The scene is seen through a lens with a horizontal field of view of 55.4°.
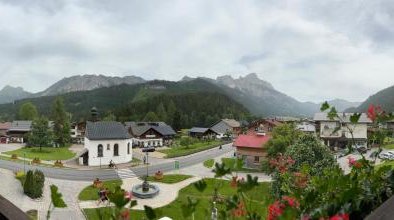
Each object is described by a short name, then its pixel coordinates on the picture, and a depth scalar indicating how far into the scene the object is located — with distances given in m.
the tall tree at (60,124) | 70.88
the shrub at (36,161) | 44.91
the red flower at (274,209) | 2.25
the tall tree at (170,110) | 107.30
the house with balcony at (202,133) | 89.06
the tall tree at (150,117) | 103.75
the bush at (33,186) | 27.86
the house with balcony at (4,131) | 76.88
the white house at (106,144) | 47.41
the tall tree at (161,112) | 110.97
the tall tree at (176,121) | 103.81
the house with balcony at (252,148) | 43.64
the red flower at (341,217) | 1.65
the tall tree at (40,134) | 60.22
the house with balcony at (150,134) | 73.75
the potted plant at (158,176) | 36.41
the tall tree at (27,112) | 103.62
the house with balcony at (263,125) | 75.29
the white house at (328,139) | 62.14
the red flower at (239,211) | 2.44
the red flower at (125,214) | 2.14
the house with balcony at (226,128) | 93.94
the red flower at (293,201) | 2.30
